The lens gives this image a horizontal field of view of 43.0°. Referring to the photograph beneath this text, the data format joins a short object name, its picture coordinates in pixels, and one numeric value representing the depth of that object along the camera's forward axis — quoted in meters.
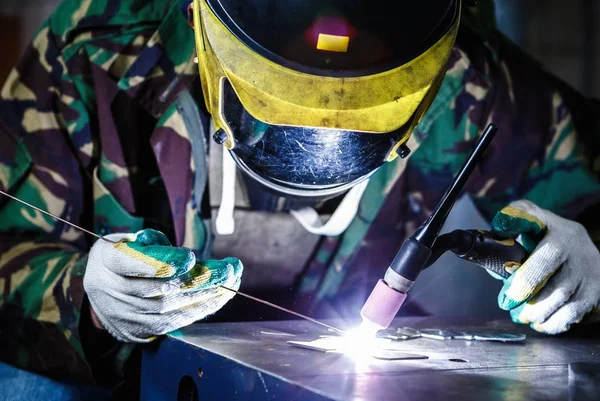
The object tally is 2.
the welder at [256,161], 1.13
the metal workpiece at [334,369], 0.89
